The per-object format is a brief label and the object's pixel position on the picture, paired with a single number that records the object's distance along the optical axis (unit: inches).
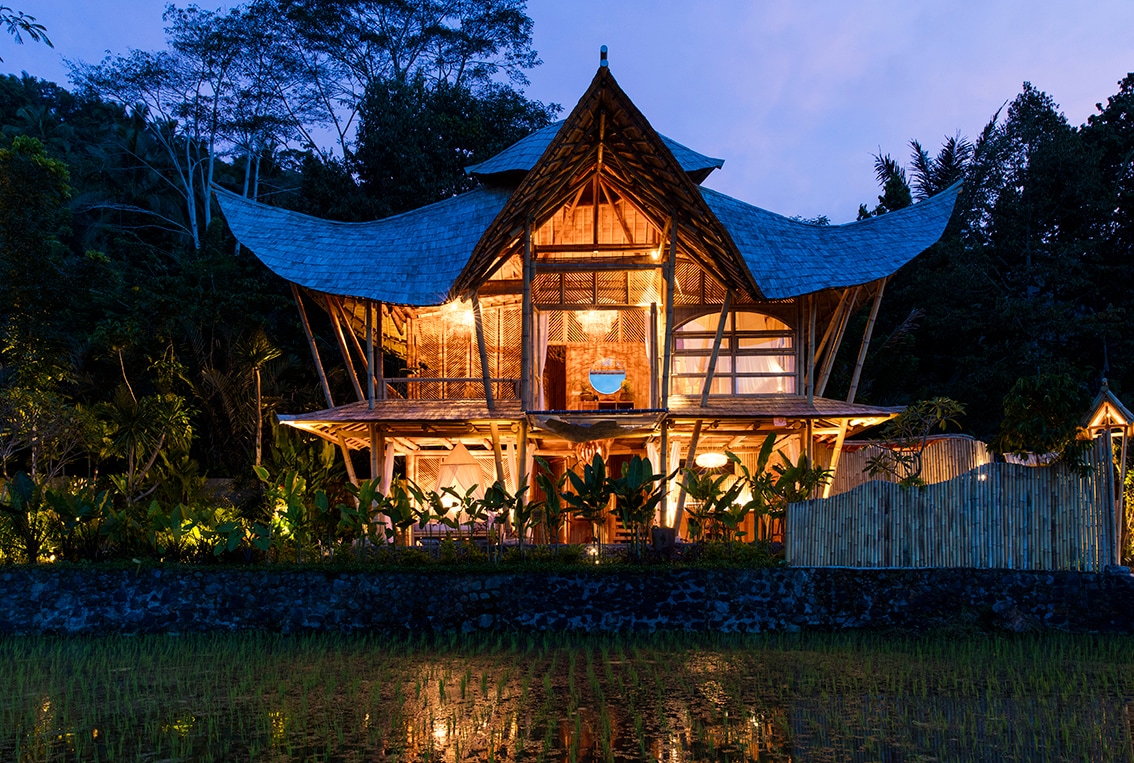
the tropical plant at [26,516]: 553.3
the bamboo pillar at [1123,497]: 523.8
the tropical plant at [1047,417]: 479.2
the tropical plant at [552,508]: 554.9
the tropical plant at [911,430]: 576.7
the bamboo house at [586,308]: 613.3
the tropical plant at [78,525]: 553.6
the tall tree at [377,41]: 1246.9
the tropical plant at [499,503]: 554.3
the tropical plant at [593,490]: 547.8
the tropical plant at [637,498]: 542.3
